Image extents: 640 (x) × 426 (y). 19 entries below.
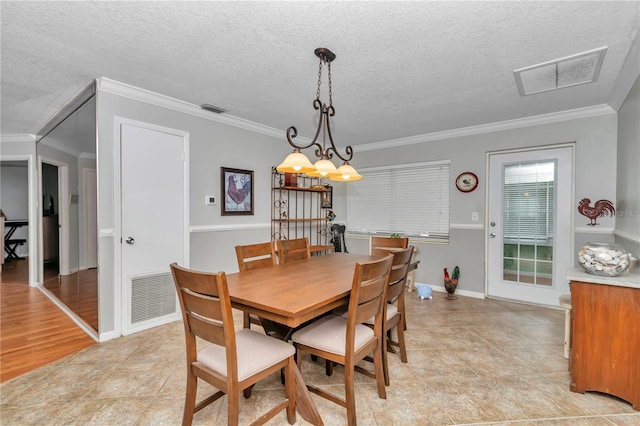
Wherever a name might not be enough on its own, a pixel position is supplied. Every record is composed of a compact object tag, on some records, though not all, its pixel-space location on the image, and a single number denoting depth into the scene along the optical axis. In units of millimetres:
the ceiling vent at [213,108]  3310
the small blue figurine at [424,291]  4059
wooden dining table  1458
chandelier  2148
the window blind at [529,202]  3670
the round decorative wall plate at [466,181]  4145
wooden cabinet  1835
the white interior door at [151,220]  2852
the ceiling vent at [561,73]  2248
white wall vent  2914
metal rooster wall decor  3240
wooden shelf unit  4363
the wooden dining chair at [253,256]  2199
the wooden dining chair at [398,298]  2035
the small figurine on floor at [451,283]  4098
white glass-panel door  3574
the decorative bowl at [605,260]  1916
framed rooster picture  3689
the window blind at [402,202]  4508
